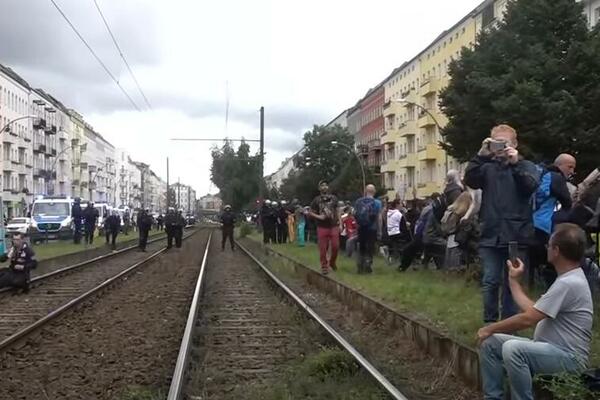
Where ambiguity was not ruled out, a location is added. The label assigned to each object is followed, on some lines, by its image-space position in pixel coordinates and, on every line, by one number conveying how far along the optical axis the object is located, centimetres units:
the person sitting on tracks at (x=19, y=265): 1598
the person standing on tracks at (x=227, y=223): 3378
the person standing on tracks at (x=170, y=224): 3576
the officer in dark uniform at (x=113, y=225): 3556
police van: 4162
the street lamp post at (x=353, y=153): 7594
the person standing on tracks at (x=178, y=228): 3664
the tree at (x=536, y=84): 3619
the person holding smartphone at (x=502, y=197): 757
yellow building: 7469
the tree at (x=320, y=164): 9219
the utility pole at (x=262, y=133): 4938
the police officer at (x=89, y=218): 3556
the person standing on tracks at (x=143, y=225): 3472
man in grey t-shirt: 543
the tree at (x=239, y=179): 10675
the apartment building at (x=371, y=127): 11275
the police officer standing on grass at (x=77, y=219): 3669
